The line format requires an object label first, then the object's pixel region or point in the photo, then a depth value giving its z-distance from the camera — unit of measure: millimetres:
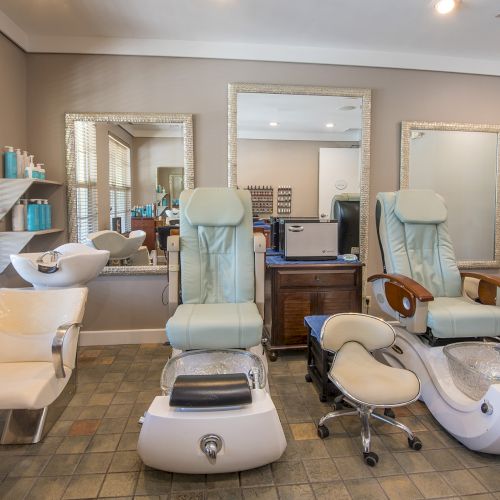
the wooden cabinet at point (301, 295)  2779
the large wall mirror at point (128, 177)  2959
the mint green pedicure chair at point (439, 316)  1816
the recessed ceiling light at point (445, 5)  2319
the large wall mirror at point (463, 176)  3256
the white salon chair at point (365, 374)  1705
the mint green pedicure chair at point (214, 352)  1503
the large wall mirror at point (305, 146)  3078
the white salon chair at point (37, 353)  1758
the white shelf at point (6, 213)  2430
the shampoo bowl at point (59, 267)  2219
